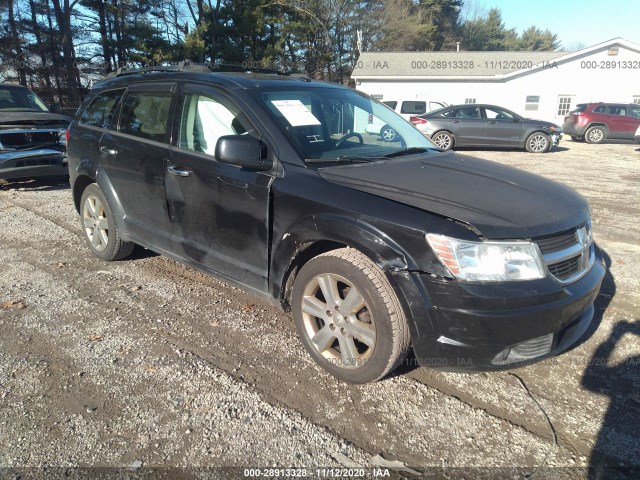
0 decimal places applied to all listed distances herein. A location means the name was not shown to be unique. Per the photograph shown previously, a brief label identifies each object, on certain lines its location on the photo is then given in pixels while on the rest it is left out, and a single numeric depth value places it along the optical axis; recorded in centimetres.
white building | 2614
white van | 1969
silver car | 1558
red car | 1917
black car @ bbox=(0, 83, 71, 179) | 766
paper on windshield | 325
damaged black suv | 240
